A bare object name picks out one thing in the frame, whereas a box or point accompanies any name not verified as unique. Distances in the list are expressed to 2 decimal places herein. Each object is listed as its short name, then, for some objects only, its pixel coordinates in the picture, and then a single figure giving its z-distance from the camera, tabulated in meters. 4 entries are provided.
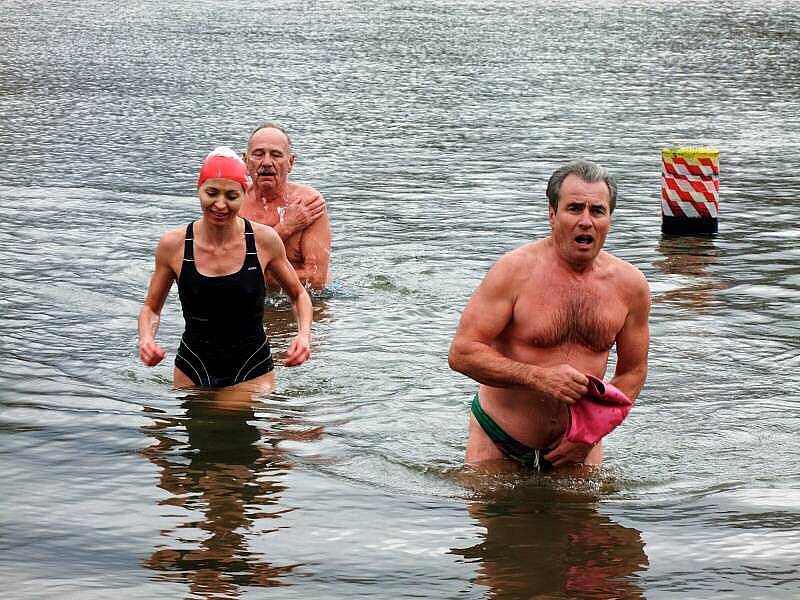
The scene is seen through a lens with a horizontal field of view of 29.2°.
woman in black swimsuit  8.40
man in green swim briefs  6.80
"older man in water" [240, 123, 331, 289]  11.56
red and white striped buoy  15.75
